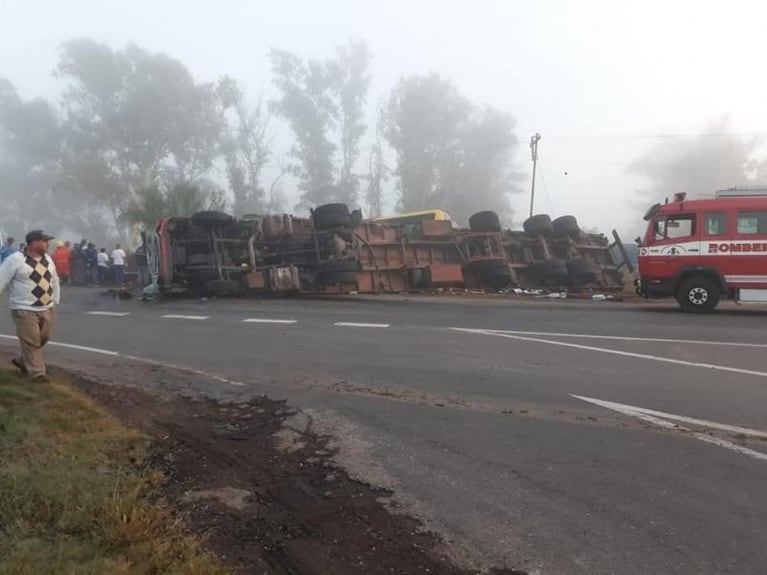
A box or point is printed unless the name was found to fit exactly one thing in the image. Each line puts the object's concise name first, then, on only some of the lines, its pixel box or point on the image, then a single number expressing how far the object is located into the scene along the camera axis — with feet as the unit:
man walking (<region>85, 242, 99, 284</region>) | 86.38
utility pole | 160.25
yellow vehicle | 92.78
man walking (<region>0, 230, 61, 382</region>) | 22.25
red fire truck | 47.75
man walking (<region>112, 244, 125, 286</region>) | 83.97
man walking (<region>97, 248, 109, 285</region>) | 86.08
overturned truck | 58.49
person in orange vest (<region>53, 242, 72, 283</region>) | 84.28
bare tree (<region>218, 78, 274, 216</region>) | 175.22
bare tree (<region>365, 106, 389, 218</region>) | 189.78
